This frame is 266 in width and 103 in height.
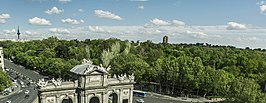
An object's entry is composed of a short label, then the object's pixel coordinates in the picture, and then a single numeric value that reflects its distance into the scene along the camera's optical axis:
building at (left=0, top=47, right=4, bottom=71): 115.04
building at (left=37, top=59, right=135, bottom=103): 45.88
